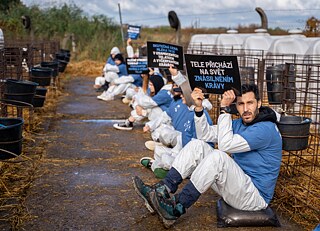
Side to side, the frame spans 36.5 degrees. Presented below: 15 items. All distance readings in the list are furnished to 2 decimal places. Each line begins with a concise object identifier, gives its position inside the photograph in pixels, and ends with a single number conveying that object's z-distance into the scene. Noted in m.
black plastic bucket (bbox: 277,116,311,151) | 4.77
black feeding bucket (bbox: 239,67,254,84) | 9.78
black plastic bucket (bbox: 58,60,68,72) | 16.58
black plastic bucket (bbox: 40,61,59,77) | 12.60
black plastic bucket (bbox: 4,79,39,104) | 7.49
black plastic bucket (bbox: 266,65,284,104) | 8.73
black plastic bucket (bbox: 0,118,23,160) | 5.23
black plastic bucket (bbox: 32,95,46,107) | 9.38
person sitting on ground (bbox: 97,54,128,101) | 12.34
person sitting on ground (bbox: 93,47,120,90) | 13.56
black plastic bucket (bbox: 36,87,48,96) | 9.46
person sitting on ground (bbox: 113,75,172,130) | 8.35
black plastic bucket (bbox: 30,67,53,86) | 10.51
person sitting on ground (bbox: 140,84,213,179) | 5.96
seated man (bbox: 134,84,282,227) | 4.25
